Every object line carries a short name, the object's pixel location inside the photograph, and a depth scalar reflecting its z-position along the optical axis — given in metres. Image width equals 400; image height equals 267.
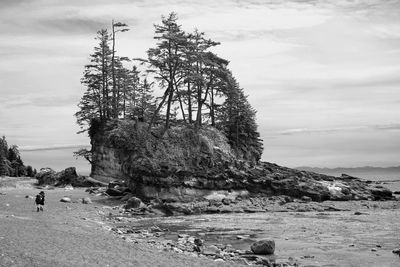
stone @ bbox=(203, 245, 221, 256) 19.23
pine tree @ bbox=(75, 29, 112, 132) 64.02
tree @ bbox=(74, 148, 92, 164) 60.97
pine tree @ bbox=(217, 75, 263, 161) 65.31
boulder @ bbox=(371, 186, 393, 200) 55.52
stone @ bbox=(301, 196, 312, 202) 48.64
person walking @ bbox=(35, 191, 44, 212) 32.00
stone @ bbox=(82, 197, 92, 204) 42.16
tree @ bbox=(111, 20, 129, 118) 61.44
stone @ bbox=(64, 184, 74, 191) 55.93
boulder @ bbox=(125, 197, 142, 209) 40.06
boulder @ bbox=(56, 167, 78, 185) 61.99
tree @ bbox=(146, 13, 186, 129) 51.81
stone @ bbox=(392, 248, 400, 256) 19.95
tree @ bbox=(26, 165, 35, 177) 112.21
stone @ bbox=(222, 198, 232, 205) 44.23
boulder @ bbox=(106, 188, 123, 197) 47.22
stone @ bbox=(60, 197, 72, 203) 41.59
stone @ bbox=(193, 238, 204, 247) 21.99
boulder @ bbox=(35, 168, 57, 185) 64.81
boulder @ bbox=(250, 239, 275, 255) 20.20
